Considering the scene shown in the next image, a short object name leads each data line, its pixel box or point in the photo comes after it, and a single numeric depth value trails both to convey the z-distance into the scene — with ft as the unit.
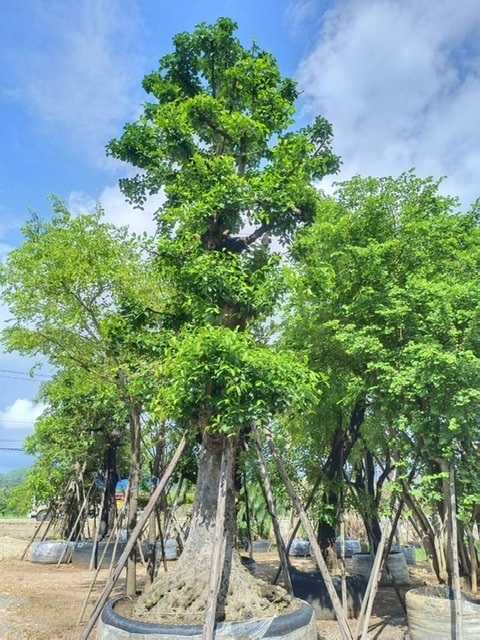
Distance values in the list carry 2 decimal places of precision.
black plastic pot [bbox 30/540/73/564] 44.45
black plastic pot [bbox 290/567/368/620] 24.89
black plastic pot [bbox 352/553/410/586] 34.58
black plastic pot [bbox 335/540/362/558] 51.83
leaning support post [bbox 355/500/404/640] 18.89
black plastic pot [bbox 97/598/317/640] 13.21
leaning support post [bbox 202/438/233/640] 13.14
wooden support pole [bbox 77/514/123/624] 21.96
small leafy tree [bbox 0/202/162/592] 25.30
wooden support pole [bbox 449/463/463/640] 17.46
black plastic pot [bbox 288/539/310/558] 57.07
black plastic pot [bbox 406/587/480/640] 18.56
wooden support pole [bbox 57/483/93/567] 47.05
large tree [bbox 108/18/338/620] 15.31
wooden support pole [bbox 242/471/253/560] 41.29
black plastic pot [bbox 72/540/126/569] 43.37
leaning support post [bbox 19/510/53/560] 48.07
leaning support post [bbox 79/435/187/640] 16.01
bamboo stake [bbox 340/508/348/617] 21.80
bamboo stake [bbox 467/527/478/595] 21.45
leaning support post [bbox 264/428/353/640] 15.26
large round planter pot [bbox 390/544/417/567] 49.50
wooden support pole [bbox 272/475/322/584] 28.30
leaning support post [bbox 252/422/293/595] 18.21
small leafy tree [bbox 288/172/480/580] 19.89
